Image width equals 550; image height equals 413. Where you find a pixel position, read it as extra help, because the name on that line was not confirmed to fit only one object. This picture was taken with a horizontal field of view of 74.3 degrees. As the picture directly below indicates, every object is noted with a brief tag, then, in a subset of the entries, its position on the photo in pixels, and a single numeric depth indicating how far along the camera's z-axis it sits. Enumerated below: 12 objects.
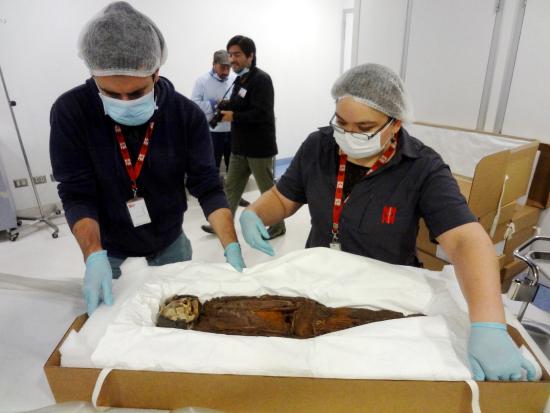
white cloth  0.85
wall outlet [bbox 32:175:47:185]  3.78
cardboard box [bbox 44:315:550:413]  0.75
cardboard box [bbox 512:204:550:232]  2.55
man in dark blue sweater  1.09
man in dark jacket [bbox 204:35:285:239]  2.89
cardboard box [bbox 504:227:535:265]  2.55
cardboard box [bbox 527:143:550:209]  2.59
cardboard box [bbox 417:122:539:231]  2.01
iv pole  3.29
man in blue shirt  3.77
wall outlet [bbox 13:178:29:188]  3.68
